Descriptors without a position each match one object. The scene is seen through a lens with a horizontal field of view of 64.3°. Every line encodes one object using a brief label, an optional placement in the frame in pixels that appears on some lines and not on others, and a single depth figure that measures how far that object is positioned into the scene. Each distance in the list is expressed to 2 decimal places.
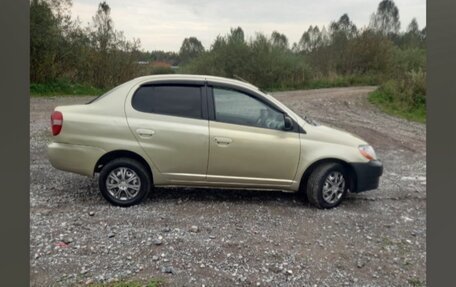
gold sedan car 3.83
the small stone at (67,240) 3.09
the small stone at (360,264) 2.91
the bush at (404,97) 11.22
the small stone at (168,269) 2.71
